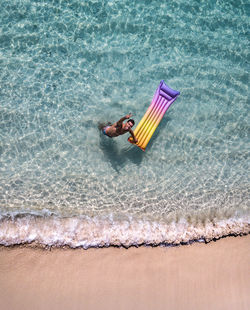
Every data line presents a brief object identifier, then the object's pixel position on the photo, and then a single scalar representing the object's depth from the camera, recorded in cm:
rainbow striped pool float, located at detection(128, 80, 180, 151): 576
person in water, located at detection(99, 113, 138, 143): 528
